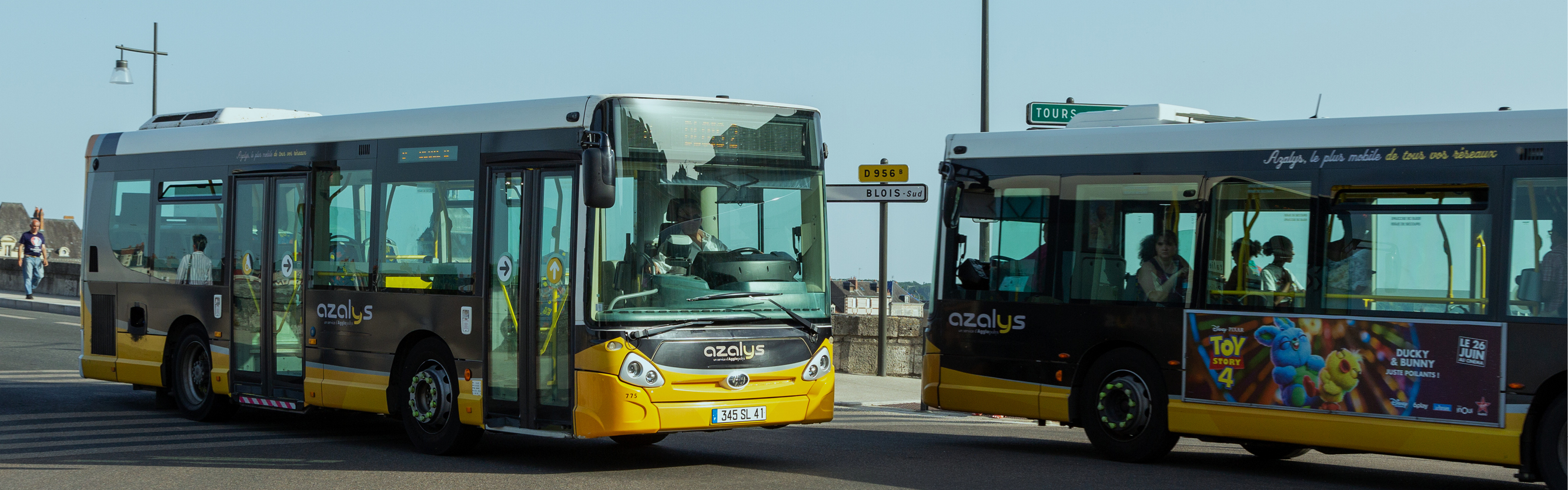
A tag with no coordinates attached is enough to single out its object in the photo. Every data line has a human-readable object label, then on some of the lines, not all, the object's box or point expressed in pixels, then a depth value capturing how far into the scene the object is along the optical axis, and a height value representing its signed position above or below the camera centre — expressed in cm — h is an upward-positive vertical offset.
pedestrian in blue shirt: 2661 -70
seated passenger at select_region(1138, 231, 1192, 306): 1038 -19
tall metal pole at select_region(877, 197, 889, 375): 1666 -69
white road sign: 1520 +47
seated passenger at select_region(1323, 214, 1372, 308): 945 -11
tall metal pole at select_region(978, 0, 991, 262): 1694 +203
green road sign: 1448 +127
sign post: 1520 +49
